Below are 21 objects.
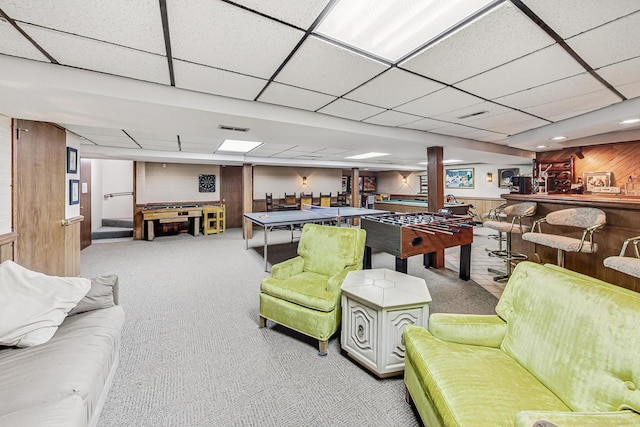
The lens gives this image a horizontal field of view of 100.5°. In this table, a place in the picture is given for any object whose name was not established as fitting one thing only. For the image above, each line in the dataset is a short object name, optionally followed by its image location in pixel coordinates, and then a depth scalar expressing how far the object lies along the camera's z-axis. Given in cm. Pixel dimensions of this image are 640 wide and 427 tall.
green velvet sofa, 108
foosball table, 321
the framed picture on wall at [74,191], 402
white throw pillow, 152
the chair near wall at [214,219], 820
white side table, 192
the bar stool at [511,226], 379
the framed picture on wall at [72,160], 395
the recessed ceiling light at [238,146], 514
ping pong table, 521
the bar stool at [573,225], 282
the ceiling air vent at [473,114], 331
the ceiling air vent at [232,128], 328
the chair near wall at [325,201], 1008
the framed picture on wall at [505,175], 929
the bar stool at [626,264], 197
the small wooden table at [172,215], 730
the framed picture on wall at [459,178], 1077
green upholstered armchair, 229
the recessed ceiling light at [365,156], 694
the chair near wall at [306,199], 999
